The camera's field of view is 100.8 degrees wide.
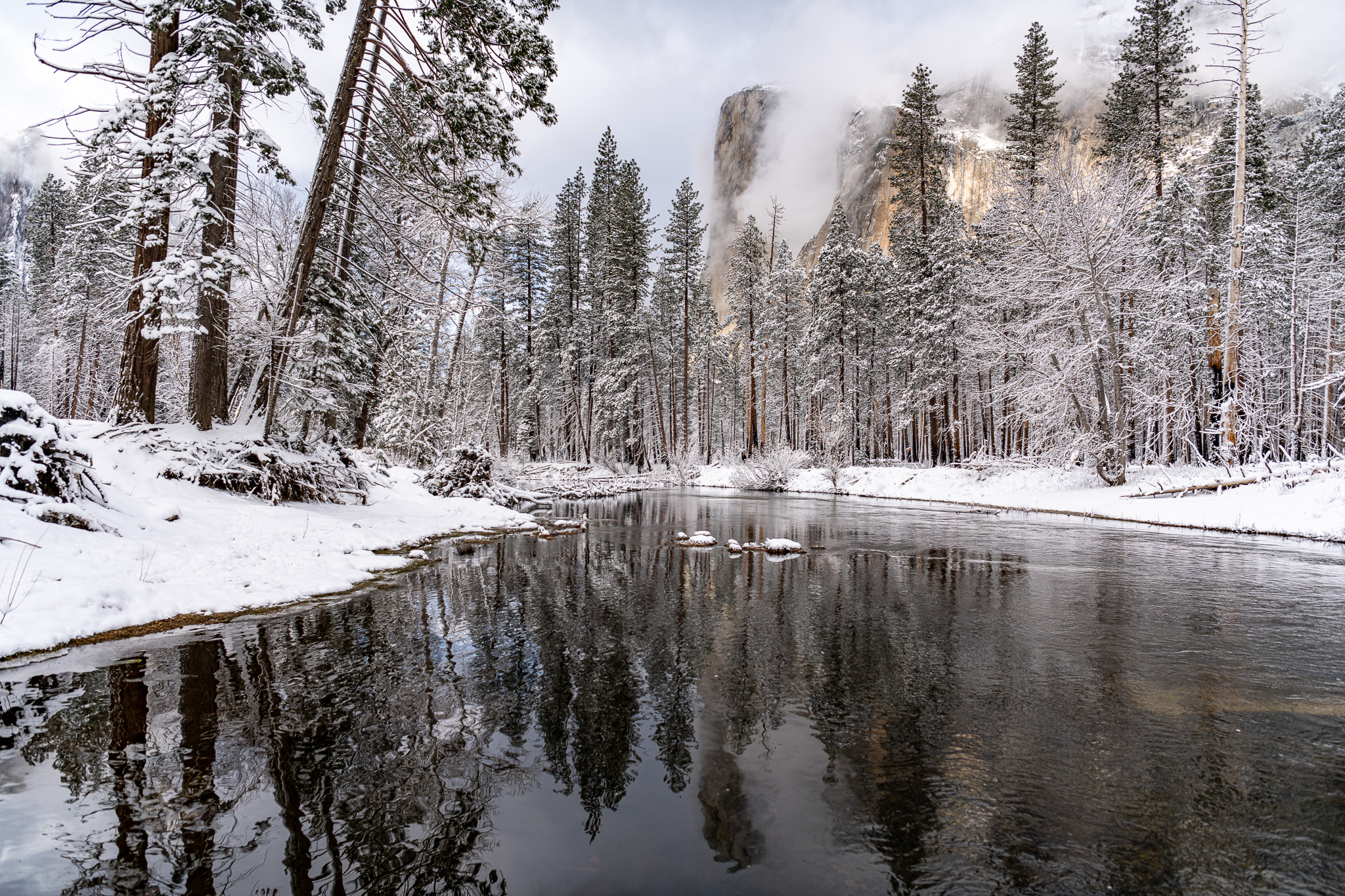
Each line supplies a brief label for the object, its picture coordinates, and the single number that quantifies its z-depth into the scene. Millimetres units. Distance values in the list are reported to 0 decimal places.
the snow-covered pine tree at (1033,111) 29344
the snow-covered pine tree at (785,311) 39094
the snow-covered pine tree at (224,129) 8953
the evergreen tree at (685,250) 39562
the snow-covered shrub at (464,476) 17438
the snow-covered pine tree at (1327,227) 25234
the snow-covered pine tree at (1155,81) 24016
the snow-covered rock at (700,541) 12281
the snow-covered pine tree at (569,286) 39375
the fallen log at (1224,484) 13203
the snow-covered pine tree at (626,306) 37375
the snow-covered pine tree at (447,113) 9250
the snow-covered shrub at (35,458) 6191
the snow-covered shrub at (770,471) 31109
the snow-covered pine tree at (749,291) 40969
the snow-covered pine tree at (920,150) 33594
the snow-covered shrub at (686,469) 37678
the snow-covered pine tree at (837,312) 34031
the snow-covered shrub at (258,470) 9359
